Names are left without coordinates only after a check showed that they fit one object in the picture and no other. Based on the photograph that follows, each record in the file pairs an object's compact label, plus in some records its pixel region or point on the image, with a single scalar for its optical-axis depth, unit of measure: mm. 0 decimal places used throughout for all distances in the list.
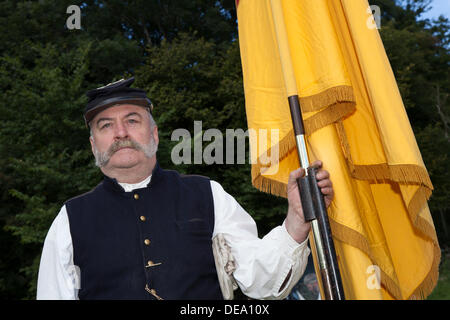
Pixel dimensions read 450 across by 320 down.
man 1989
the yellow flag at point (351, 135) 1713
